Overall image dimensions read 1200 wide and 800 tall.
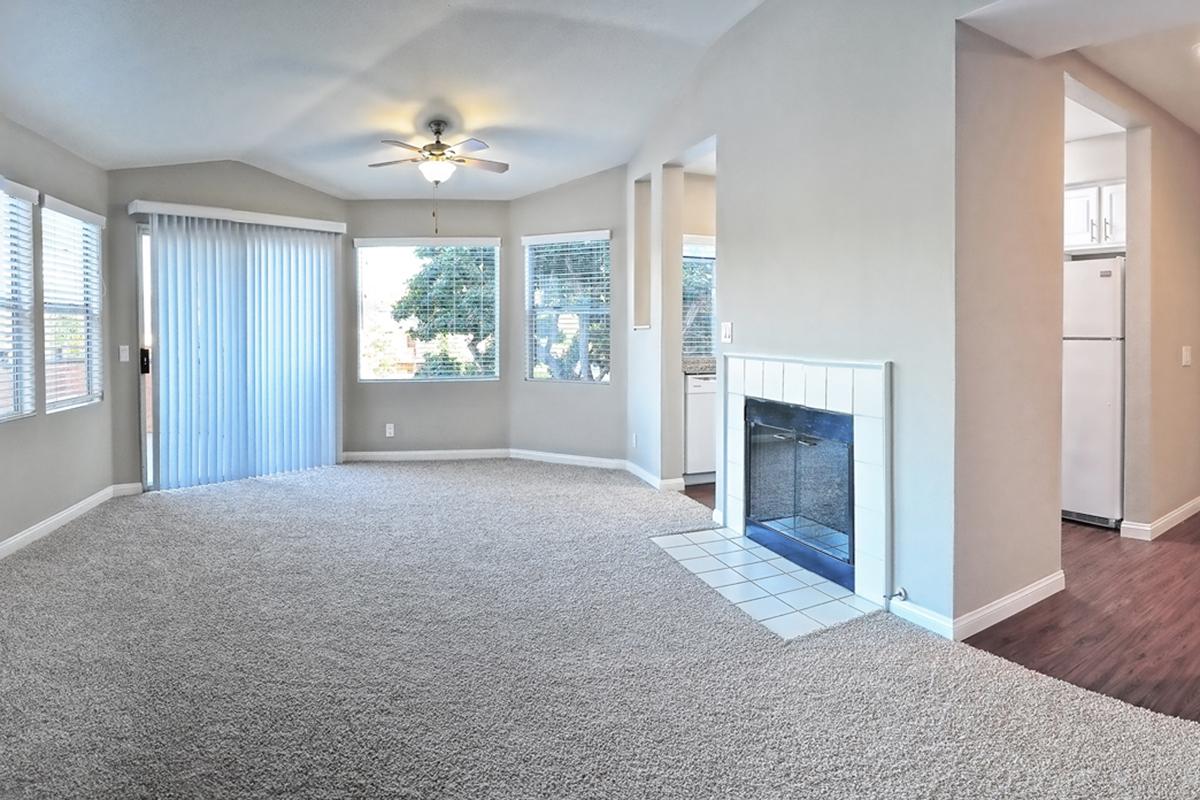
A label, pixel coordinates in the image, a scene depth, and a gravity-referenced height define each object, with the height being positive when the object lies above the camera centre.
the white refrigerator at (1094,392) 4.11 -0.08
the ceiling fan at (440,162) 4.54 +1.47
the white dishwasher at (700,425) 5.57 -0.36
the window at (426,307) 6.57 +0.74
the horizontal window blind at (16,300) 3.78 +0.48
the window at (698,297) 6.10 +0.76
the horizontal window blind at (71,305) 4.25 +0.52
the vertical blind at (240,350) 5.25 +0.28
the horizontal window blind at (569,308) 6.20 +0.69
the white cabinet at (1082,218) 4.31 +1.02
